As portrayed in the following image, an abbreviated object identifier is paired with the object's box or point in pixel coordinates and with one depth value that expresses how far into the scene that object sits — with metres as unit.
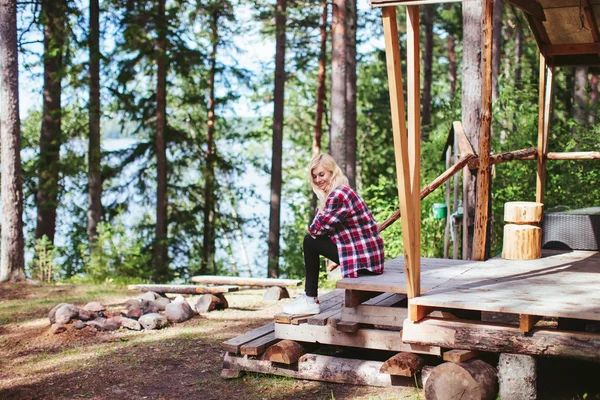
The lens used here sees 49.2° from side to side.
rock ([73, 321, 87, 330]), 7.46
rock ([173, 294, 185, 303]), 8.09
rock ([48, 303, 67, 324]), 7.59
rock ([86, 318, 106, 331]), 7.50
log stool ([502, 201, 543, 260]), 6.79
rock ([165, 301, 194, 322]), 7.83
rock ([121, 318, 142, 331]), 7.50
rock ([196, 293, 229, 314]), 8.45
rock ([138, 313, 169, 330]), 7.52
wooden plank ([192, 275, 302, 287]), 9.02
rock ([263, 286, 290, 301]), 9.23
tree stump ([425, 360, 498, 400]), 4.48
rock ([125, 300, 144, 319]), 7.84
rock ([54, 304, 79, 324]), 7.49
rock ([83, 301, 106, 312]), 7.89
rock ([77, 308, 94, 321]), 7.65
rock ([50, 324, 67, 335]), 7.38
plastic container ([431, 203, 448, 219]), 9.04
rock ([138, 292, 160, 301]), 8.51
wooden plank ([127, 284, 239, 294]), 8.36
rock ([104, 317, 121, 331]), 7.54
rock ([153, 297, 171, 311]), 8.20
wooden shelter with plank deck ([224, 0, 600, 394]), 4.55
